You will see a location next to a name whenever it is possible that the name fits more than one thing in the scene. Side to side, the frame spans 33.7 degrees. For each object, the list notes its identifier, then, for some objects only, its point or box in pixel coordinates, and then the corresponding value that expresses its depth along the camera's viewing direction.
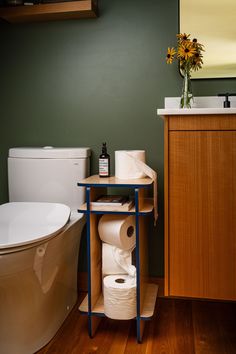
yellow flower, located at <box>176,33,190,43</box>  1.85
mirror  1.97
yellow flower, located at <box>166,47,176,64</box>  1.89
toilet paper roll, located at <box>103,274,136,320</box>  1.68
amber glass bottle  1.85
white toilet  1.46
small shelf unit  1.65
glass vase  1.89
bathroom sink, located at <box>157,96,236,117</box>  2.00
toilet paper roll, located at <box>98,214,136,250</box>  1.71
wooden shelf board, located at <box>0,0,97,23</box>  1.99
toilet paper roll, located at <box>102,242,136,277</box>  1.78
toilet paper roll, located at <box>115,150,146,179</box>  1.74
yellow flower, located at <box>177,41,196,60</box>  1.84
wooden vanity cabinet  1.46
